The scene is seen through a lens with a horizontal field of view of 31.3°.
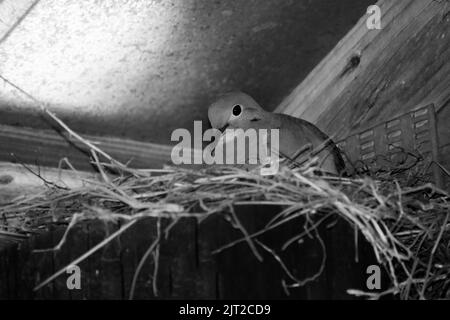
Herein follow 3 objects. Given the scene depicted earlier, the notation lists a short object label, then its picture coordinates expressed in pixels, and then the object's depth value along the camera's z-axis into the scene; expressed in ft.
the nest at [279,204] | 4.63
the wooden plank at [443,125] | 6.73
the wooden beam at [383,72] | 6.94
